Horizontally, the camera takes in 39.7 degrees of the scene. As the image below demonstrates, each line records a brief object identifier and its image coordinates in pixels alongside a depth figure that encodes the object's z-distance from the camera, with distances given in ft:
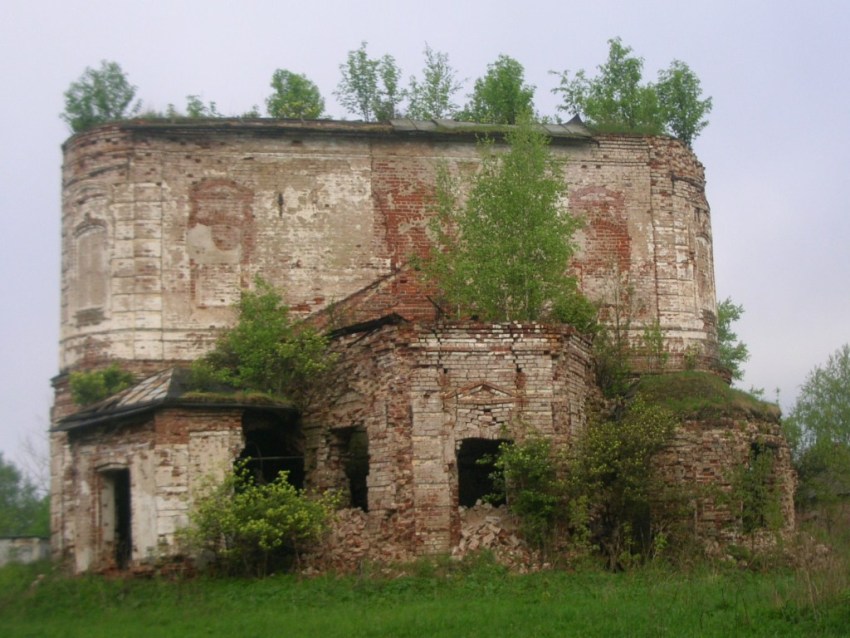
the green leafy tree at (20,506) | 112.67
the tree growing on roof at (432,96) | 103.30
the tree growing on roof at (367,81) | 105.29
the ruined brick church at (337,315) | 56.95
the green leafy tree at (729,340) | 103.68
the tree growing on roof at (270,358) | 62.03
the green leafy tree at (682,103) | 92.63
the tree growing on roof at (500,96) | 96.43
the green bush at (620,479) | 56.49
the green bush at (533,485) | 54.85
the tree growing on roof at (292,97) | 95.04
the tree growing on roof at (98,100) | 78.79
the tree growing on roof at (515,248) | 65.16
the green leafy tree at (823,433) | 81.05
